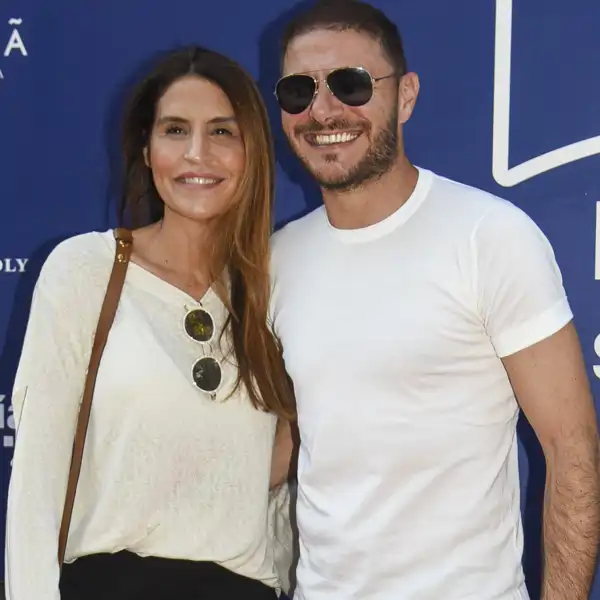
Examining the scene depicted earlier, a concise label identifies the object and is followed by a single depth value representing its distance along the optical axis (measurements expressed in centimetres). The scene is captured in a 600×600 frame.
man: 141
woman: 149
